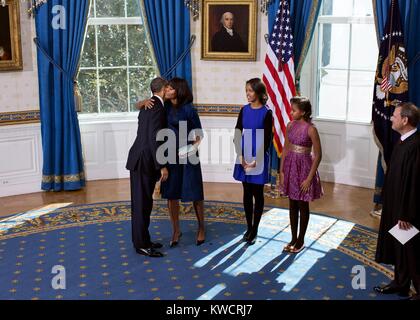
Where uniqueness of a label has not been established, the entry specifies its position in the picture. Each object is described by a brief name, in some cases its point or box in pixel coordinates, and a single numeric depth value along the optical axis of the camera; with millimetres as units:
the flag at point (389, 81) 6886
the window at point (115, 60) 8578
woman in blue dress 5797
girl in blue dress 5930
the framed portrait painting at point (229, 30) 8242
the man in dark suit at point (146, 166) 5598
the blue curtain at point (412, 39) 6973
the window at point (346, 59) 8227
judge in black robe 4605
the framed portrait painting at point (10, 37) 7711
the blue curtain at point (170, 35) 8234
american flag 7773
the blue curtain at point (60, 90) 7927
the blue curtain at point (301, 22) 7820
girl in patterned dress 5641
